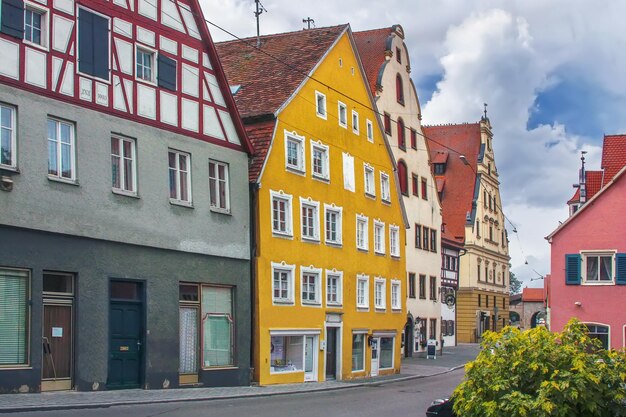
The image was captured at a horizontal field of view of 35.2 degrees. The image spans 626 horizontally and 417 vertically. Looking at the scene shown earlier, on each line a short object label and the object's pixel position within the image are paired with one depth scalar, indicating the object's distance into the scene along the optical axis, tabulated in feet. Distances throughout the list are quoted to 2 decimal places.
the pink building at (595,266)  133.49
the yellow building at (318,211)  108.78
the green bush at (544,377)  39.68
